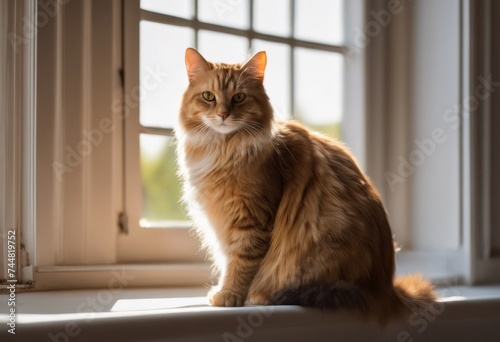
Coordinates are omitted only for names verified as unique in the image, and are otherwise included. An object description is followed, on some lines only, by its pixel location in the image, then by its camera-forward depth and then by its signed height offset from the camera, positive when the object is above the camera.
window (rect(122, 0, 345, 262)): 1.82 +0.36
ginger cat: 1.47 -0.09
